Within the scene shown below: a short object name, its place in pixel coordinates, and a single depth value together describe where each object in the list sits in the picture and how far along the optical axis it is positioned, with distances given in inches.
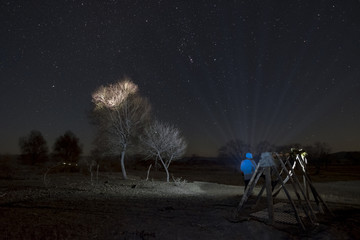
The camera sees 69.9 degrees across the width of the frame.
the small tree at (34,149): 2367.1
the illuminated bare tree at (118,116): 975.0
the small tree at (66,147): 2266.2
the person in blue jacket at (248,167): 484.3
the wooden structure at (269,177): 320.2
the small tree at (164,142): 959.0
